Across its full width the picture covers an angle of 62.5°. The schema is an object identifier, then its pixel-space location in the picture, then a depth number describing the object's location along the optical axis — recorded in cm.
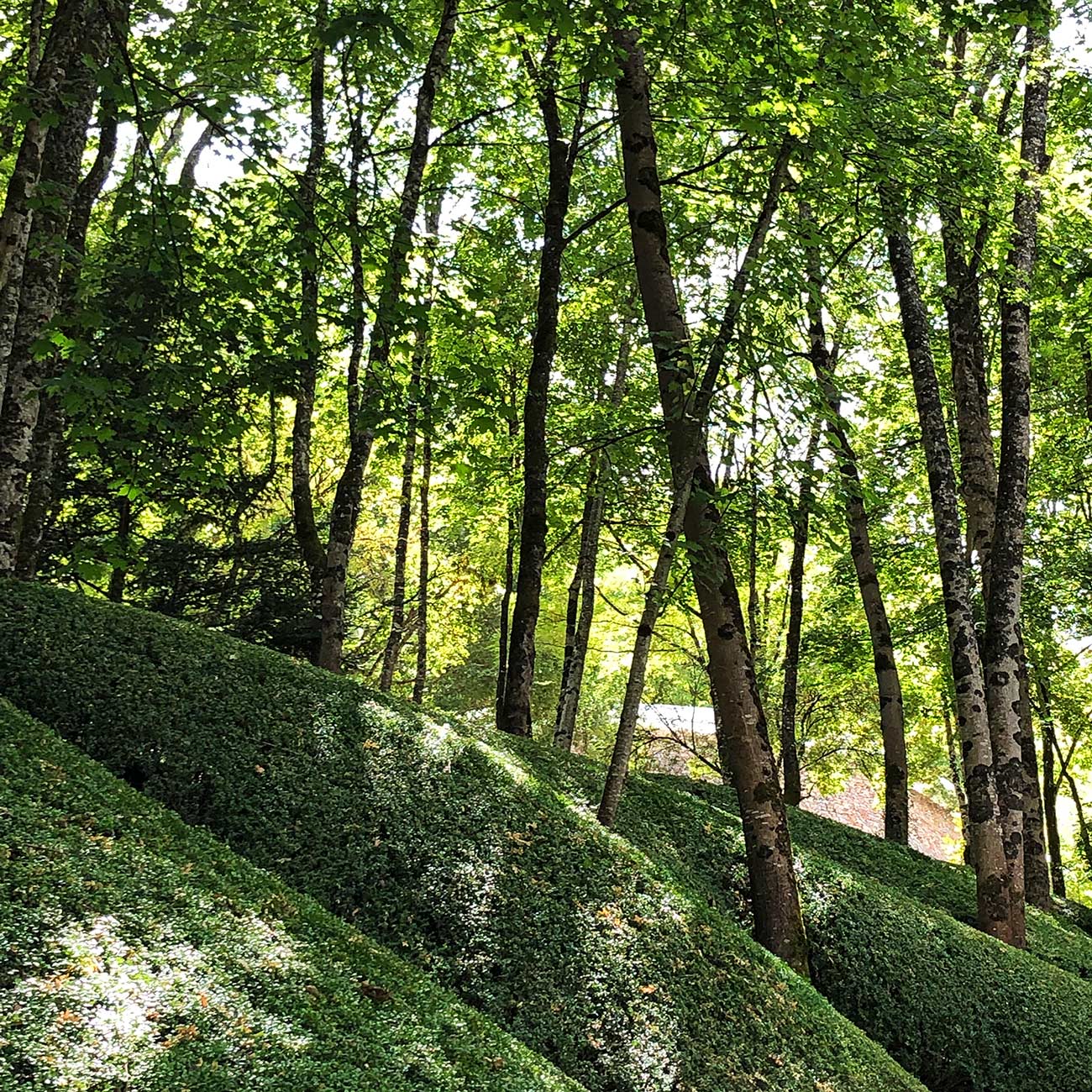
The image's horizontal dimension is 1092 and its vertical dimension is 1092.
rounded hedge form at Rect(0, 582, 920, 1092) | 511
